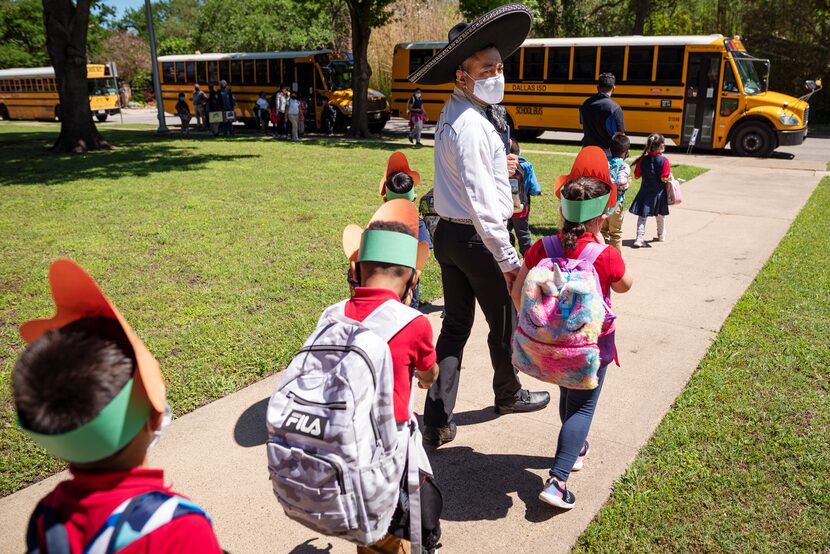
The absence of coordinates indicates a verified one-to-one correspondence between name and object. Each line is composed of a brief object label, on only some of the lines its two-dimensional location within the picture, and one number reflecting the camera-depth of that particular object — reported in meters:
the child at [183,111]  23.03
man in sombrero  3.35
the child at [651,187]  8.03
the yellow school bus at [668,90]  17.14
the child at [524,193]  5.51
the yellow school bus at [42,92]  33.72
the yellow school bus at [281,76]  24.23
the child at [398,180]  4.57
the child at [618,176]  6.87
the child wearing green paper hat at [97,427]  1.37
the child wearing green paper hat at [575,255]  3.06
